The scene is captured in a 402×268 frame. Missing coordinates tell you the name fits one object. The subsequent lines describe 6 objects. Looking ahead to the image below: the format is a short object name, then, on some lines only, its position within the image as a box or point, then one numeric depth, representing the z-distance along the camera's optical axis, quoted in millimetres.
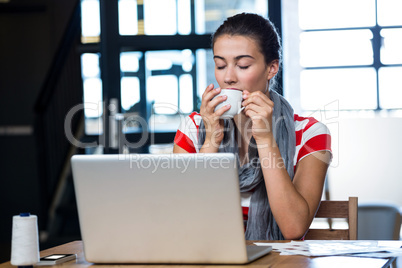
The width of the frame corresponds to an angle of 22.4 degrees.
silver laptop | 2104
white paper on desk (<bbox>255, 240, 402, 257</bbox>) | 2300
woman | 2598
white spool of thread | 2202
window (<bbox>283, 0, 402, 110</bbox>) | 7493
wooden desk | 2156
